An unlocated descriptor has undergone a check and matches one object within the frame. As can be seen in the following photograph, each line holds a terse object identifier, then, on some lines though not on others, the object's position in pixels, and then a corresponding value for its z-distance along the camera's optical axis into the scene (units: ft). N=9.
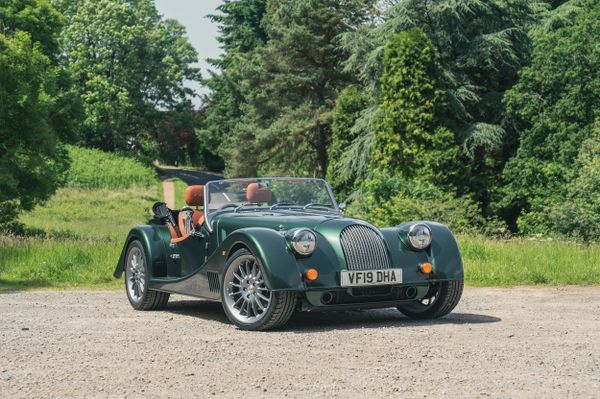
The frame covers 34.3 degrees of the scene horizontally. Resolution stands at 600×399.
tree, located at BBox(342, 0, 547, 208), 120.57
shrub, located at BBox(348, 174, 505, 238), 79.51
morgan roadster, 31.81
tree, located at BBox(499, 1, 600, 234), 109.70
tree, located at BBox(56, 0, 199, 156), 266.36
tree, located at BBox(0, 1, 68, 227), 122.01
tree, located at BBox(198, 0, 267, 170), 243.60
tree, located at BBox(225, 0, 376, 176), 186.70
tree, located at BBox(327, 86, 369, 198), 153.28
